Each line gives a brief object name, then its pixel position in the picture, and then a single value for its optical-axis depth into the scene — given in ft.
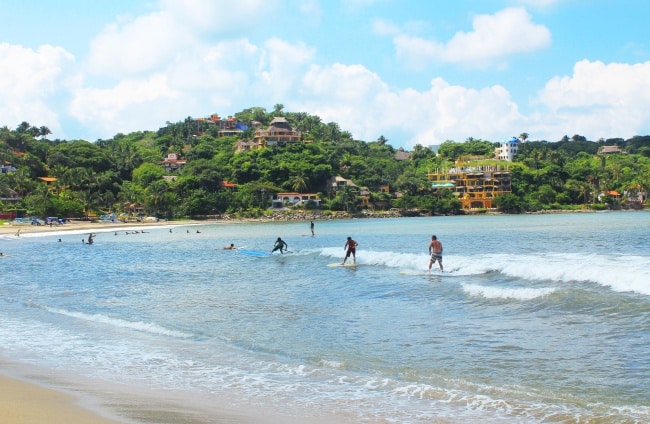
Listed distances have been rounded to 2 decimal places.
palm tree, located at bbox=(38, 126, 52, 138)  499.51
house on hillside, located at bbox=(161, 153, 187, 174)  469.73
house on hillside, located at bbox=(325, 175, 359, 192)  457.10
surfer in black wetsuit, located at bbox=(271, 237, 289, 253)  125.08
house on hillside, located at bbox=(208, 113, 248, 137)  572.38
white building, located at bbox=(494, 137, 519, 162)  602.85
